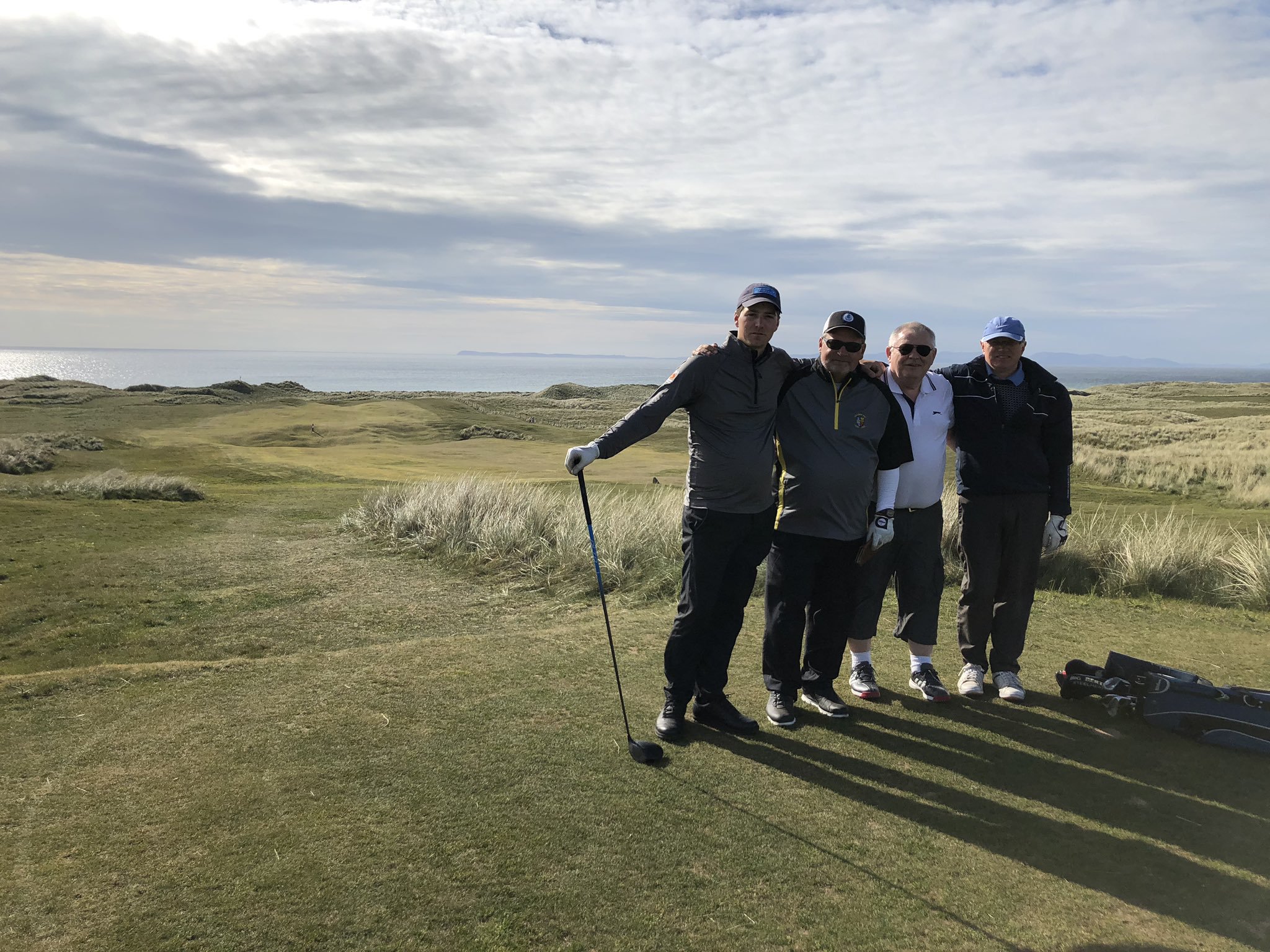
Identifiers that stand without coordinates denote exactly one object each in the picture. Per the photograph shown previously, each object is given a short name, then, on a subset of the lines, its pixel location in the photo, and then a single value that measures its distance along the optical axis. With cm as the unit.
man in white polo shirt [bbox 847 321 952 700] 485
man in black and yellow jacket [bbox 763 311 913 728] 431
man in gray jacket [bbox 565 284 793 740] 415
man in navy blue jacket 493
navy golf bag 402
